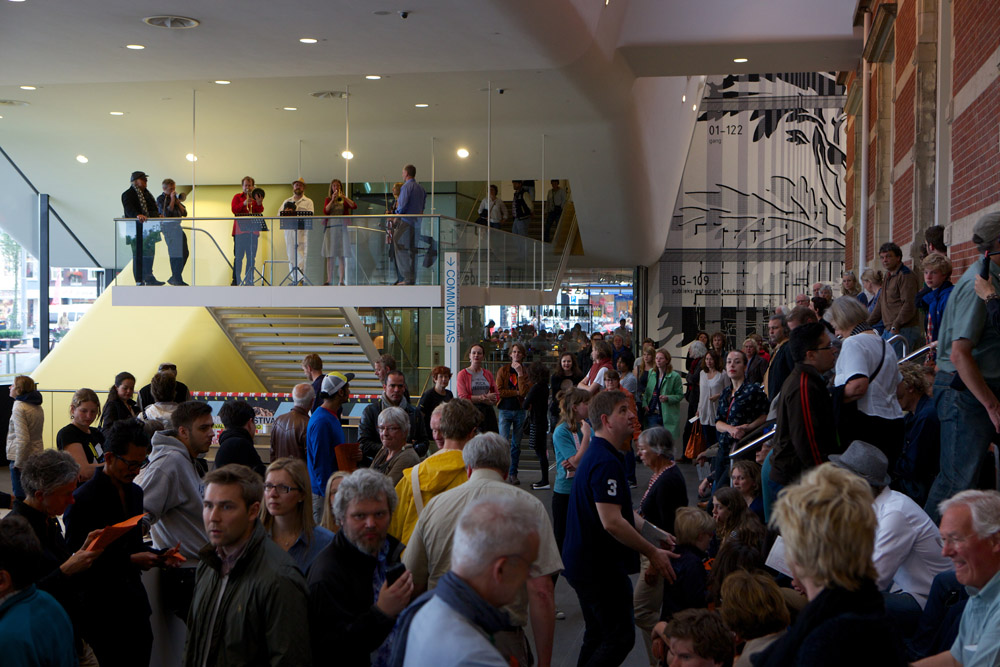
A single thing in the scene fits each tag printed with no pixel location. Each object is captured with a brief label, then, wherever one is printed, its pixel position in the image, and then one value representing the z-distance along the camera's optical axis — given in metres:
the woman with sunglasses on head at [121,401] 9.31
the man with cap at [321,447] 7.32
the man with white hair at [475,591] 2.33
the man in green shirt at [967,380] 5.29
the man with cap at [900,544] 4.22
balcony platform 13.83
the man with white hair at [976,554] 3.23
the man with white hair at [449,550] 3.89
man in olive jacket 3.15
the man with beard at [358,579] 3.26
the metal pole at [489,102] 14.29
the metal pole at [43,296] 20.97
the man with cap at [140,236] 14.75
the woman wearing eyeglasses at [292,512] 4.20
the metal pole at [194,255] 14.66
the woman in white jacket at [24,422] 9.55
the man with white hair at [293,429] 7.89
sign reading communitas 12.25
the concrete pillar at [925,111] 11.77
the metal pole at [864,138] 17.00
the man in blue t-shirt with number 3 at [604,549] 4.71
